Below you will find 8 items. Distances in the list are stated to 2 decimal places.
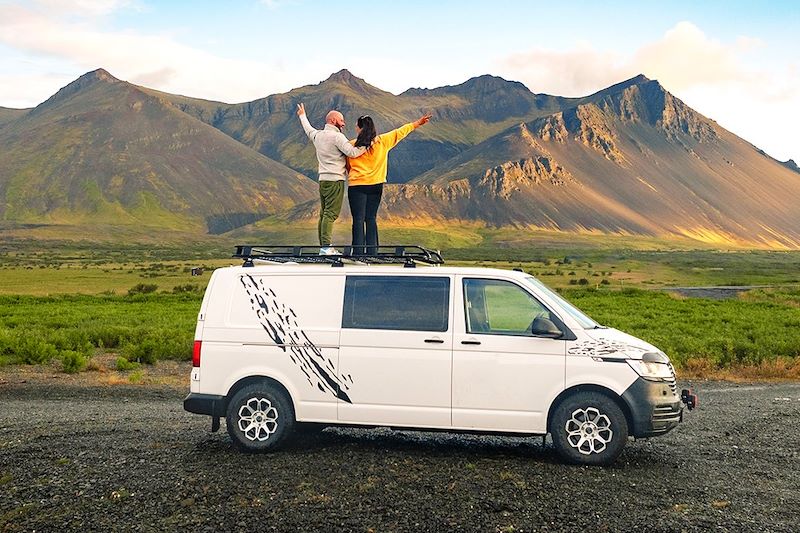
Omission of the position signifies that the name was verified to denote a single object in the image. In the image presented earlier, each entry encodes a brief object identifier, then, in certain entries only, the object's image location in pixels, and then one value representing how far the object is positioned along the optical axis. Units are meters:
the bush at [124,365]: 20.55
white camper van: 9.14
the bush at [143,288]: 55.50
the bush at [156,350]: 22.20
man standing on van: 11.47
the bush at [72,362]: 19.76
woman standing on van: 11.51
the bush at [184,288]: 56.49
